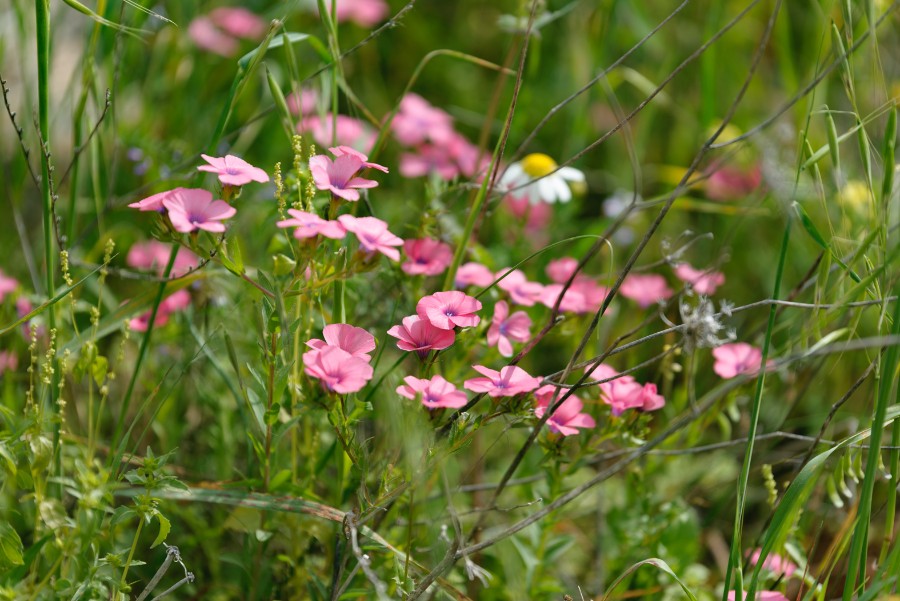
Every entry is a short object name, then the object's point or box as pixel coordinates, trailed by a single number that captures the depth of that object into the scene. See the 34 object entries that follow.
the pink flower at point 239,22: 2.55
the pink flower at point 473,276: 1.93
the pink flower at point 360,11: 2.72
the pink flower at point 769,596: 1.87
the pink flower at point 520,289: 1.92
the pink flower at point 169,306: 1.98
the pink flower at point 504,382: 1.83
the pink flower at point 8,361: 1.95
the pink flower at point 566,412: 1.86
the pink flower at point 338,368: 1.80
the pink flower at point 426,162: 2.14
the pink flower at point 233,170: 1.83
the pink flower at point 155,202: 1.82
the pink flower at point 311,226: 1.81
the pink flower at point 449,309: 1.83
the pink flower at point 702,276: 1.97
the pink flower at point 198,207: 1.81
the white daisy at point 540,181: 2.06
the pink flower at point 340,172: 1.84
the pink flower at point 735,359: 1.93
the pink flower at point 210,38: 2.48
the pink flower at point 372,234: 1.82
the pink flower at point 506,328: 1.89
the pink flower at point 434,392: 1.82
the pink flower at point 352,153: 1.85
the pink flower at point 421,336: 1.84
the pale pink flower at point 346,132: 2.09
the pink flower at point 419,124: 2.18
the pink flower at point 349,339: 1.83
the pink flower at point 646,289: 2.05
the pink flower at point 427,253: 1.92
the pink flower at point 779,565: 1.91
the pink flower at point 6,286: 1.97
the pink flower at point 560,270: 1.99
